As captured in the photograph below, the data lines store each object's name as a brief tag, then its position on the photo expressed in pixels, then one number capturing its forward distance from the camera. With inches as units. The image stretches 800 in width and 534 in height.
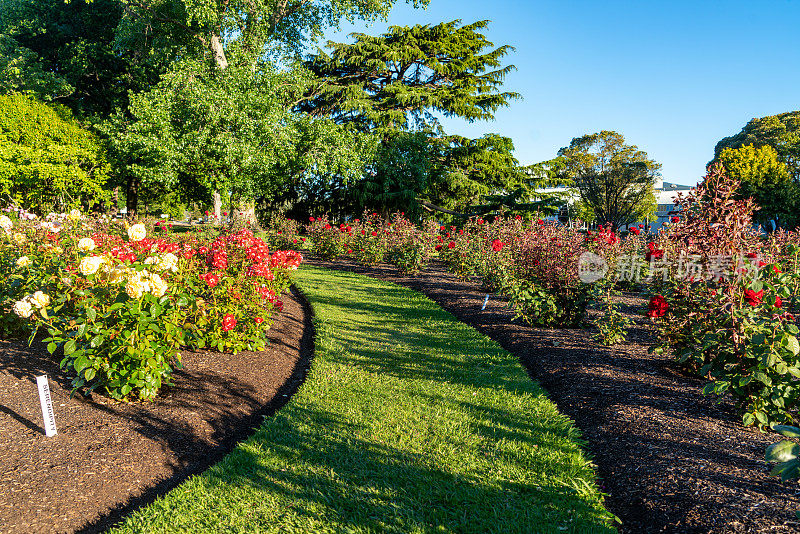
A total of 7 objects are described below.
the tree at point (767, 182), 1003.0
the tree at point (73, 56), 768.9
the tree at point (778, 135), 1286.9
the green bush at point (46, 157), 688.4
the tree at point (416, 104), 906.7
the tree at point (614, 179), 1275.8
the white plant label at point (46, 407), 125.0
